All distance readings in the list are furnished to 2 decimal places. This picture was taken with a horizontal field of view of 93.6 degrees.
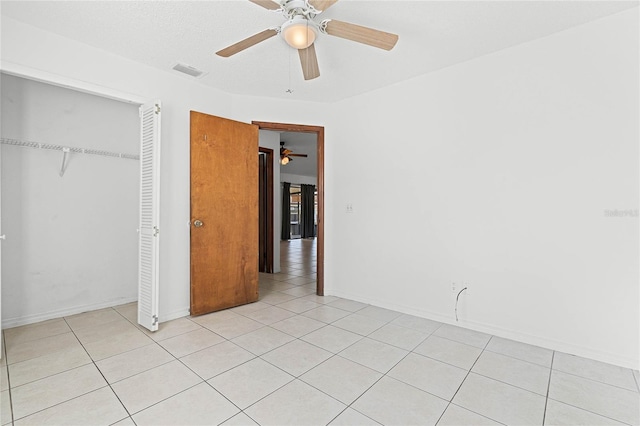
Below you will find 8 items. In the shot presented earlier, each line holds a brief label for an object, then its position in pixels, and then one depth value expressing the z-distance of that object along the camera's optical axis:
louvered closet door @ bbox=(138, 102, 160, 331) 2.73
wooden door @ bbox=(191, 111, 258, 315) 3.14
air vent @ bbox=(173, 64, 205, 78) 2.95
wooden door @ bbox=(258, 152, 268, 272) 5.38
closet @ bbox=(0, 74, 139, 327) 2.89
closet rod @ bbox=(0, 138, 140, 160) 2.86
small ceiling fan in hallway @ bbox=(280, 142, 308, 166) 6.69
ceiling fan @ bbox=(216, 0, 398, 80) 1.91
